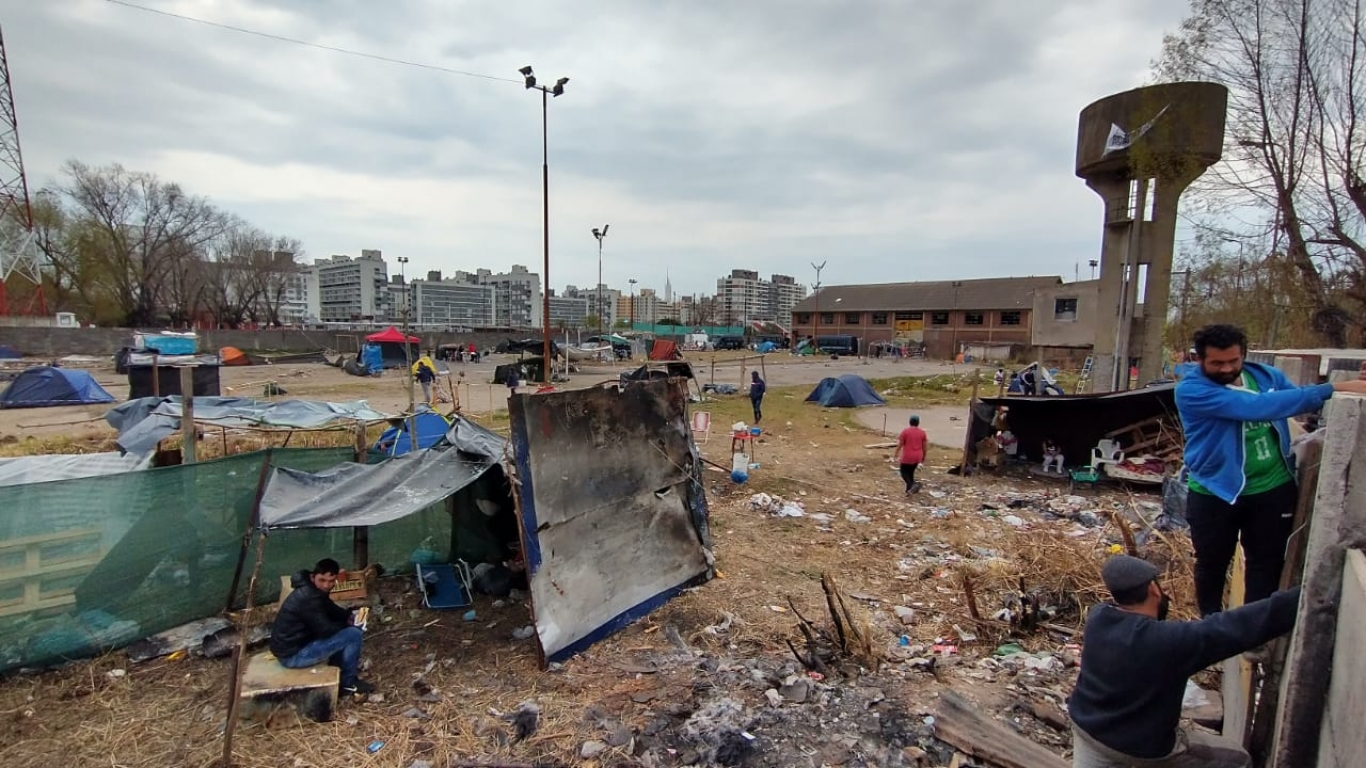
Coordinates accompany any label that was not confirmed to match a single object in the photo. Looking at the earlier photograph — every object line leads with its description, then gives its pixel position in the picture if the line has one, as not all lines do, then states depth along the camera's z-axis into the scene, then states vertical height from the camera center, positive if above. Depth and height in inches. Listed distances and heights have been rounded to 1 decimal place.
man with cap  86.7 -45.7
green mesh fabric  173.8 -72.3
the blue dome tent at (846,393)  819.4 -78.9
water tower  617.0 +166.3
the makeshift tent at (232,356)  1304.1 -81.6
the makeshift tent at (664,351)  1560.0 -56.6
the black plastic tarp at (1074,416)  380.8 -49.6
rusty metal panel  193.5 -62.3
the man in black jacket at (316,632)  165.0 -82.1
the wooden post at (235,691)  137.7 -81.2
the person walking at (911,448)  368.2 -65.8
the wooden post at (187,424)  267.4 -46.0
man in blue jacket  109.3 -20.2
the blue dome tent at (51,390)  697.6 -88.1
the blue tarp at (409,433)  325.1 -62.7
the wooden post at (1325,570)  82.6 -29.5
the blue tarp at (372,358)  1204.5 -72.2
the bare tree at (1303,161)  515.7 +157.9
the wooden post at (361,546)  235.1 -83.8
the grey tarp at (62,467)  241.8 -62.4
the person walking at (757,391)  647.1 -61.8
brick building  2133.4 +81.1
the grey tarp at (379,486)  177.6 -51.4
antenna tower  1555.1 +170.0
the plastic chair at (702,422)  483.0 -71.3
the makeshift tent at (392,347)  1294.3 -55.8
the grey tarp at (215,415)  295.0 -49.0
